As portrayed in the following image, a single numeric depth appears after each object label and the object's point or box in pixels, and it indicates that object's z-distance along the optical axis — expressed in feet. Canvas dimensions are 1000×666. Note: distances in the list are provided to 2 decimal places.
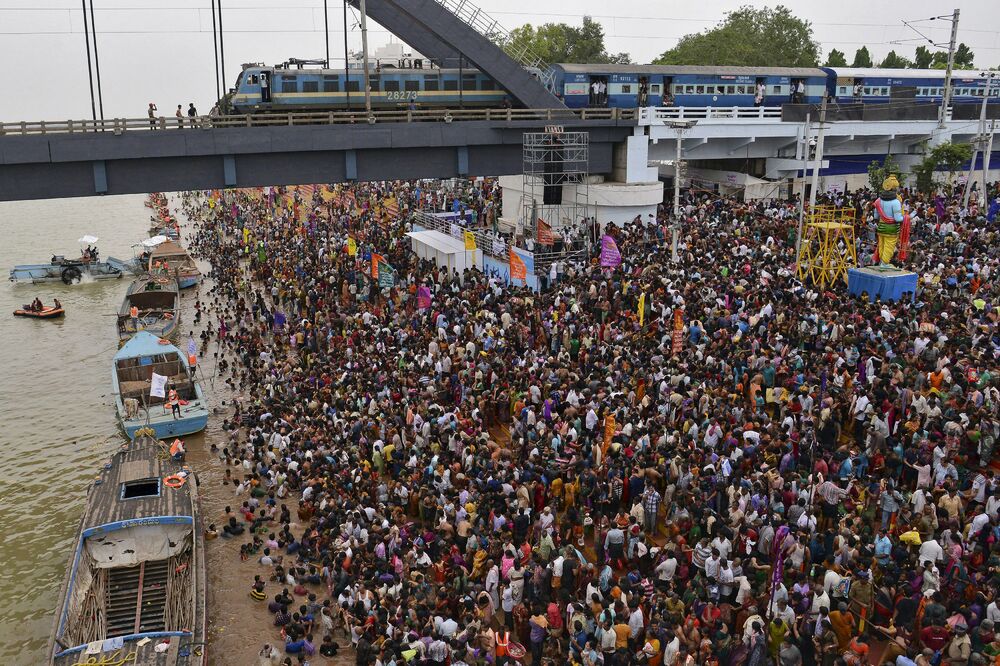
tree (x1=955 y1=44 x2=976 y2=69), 308.01
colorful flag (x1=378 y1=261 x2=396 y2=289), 104.42
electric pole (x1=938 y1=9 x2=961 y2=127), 125.80
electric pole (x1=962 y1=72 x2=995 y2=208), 108.78
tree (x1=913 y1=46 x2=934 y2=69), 293.43
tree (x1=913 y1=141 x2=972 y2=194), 134.00
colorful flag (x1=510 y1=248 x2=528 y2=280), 96.99
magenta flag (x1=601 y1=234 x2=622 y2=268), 93.40
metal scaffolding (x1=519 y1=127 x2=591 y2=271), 105.40
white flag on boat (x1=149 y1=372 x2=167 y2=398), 79.71
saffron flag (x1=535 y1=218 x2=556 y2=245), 102.42
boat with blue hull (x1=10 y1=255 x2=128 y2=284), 171.73
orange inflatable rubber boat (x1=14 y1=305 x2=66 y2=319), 144.56
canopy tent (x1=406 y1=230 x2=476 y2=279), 109.81
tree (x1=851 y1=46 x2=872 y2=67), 298.15
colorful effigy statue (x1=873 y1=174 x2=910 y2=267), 84.84
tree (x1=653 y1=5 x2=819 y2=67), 249.96
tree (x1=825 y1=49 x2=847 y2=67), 288.18
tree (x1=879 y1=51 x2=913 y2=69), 298.56
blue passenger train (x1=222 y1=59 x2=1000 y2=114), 114.11
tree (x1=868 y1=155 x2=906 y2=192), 133.28
